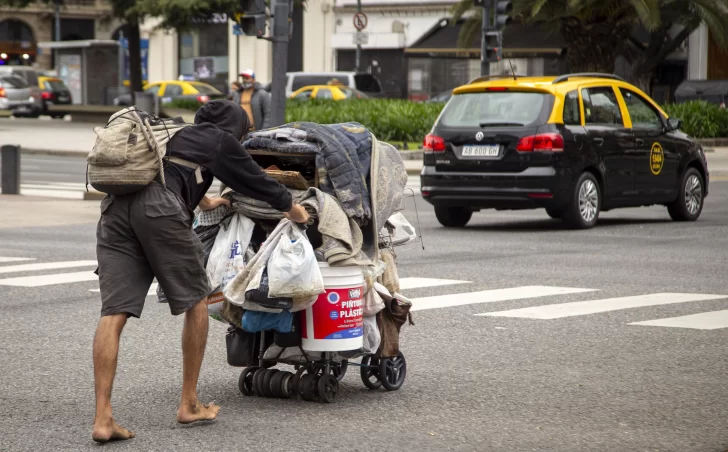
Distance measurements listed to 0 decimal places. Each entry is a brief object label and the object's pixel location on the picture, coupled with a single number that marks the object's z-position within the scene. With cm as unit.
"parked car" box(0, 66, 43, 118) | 5034
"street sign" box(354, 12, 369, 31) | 4656
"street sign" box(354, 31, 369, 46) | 4855
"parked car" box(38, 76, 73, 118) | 5022
